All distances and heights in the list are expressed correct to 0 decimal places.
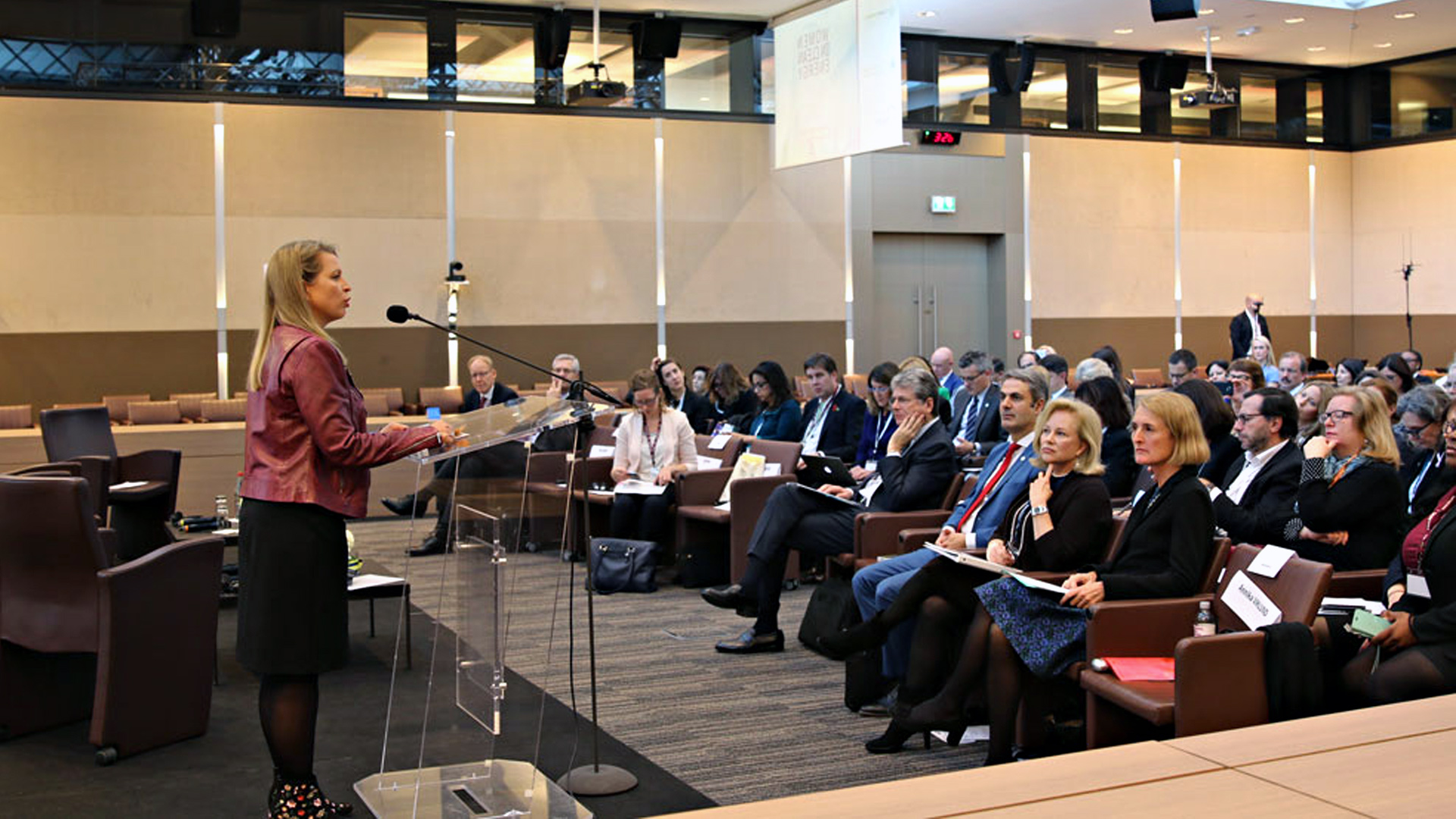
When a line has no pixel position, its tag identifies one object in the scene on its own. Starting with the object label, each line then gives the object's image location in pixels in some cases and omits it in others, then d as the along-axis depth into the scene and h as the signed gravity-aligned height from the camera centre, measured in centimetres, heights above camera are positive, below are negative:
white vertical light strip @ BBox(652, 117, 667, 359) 1466 +141
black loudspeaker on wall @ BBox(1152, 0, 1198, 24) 1089 +299
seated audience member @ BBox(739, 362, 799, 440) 835 -22
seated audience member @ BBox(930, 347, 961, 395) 1098 +5
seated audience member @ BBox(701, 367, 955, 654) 586 -61
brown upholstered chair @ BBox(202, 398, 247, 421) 1198 -30
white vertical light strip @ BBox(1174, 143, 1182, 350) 1723 +159
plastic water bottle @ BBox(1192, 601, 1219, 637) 388 -76
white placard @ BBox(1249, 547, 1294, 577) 378 -56
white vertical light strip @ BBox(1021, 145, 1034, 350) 1620 +180
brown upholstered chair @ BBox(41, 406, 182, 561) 770 -59
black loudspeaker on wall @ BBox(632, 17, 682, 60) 1461 +375
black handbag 749 -112
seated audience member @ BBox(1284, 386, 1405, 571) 445 -44
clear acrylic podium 339 -61
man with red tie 474 -53
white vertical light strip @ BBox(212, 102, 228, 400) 1309 +131
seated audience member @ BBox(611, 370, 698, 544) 781 -49
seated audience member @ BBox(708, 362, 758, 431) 953 -17
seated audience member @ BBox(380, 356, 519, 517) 938 -13
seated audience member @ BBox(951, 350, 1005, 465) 870 -29
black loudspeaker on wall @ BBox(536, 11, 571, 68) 1426 +366
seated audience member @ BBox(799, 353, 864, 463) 797 -28
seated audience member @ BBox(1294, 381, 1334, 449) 653 -20
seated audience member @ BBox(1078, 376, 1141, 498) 601 -31
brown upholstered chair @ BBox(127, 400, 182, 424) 1189 -32
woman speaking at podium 333 -29
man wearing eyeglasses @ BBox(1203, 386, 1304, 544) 482 -41
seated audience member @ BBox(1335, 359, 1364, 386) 1001 -4
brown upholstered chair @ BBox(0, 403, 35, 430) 1202 -34
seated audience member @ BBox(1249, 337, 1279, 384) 1315 +16
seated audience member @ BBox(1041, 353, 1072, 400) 934 -2
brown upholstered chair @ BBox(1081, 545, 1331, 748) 344 -81
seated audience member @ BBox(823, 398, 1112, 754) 438 -61
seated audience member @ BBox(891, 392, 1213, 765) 400 -68
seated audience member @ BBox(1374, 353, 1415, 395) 850 -6
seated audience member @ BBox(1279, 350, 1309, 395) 935 -4
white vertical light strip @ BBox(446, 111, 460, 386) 1382 +170
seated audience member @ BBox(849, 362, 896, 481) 746 -30
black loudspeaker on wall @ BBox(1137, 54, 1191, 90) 1709 +388
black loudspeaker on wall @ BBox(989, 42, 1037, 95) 1616 +368
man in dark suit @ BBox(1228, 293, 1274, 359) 1551 +48
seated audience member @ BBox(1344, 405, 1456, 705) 352 -73
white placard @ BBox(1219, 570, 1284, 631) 373 -68
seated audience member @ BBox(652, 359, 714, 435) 952 -19
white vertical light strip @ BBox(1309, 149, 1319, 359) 1836 +69
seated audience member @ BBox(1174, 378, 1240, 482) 555 -25
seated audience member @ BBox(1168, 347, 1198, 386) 1036 +3
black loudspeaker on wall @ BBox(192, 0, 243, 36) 1301 +359
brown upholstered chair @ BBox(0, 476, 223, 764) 426 -81
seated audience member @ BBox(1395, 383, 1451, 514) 559 -25
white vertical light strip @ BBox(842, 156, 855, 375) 1520 +118
